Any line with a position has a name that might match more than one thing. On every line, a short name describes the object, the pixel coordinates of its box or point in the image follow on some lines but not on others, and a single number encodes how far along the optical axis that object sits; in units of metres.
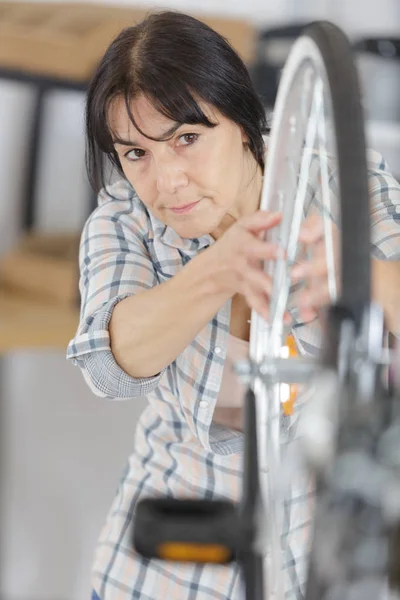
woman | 2.02
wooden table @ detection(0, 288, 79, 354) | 3.82
